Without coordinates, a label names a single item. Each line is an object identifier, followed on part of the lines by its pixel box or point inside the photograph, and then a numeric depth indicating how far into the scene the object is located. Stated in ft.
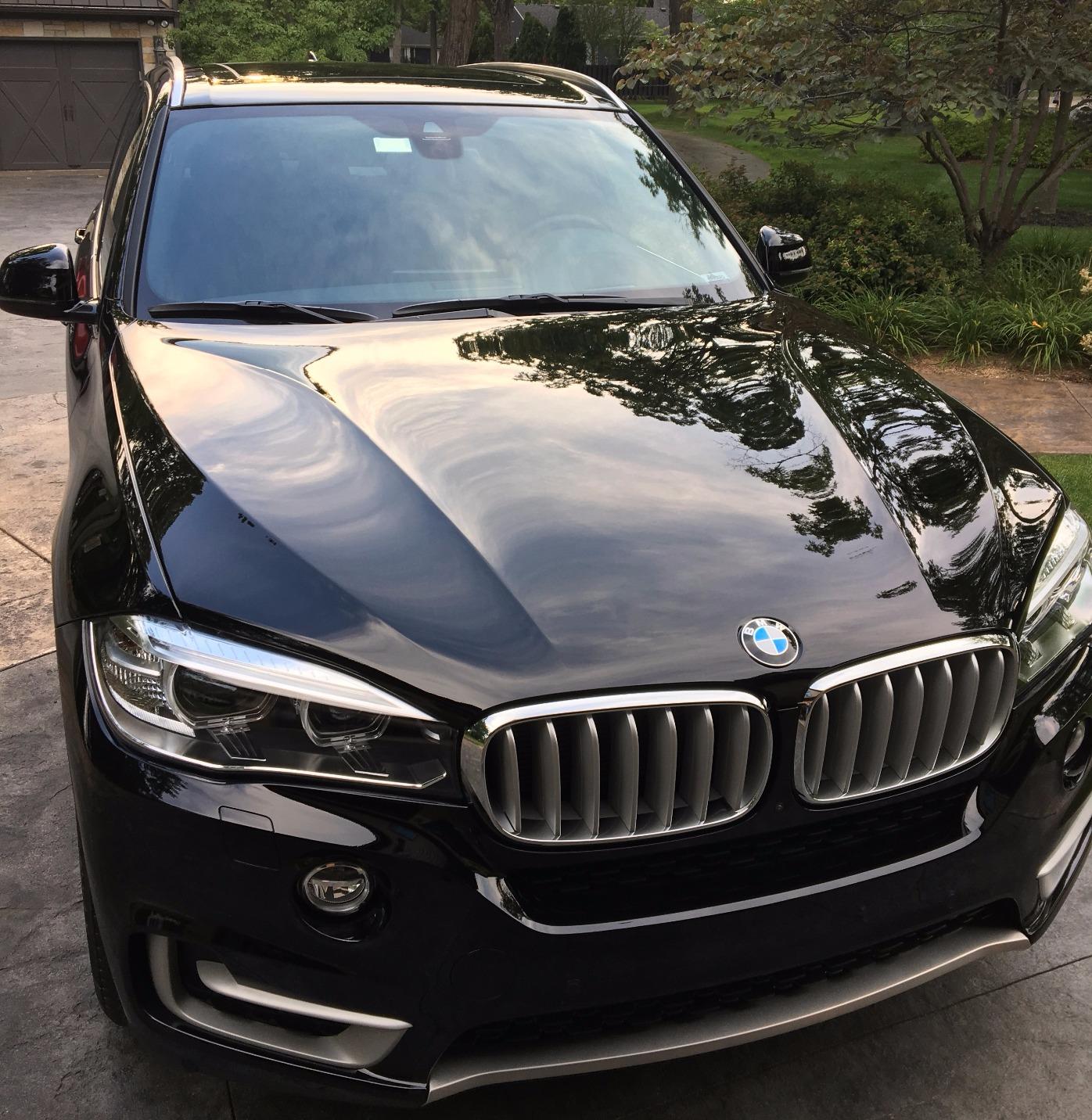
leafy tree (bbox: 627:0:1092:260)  26.91
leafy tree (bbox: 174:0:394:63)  88.53
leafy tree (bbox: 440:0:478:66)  59.72
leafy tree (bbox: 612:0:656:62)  163.02
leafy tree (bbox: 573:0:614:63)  162.50
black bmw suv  5.85
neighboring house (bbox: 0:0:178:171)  78.28
